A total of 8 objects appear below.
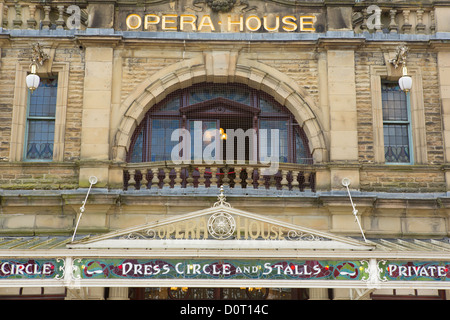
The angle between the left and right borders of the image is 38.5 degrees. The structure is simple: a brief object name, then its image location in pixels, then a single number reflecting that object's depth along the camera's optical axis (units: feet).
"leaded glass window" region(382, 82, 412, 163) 51.93
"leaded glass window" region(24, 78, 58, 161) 51.34
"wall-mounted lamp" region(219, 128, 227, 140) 53.77
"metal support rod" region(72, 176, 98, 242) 45.57
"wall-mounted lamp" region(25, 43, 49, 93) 48.83
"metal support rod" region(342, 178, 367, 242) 45.56
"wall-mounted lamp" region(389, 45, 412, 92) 48.96
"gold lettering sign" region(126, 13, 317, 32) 53.01
